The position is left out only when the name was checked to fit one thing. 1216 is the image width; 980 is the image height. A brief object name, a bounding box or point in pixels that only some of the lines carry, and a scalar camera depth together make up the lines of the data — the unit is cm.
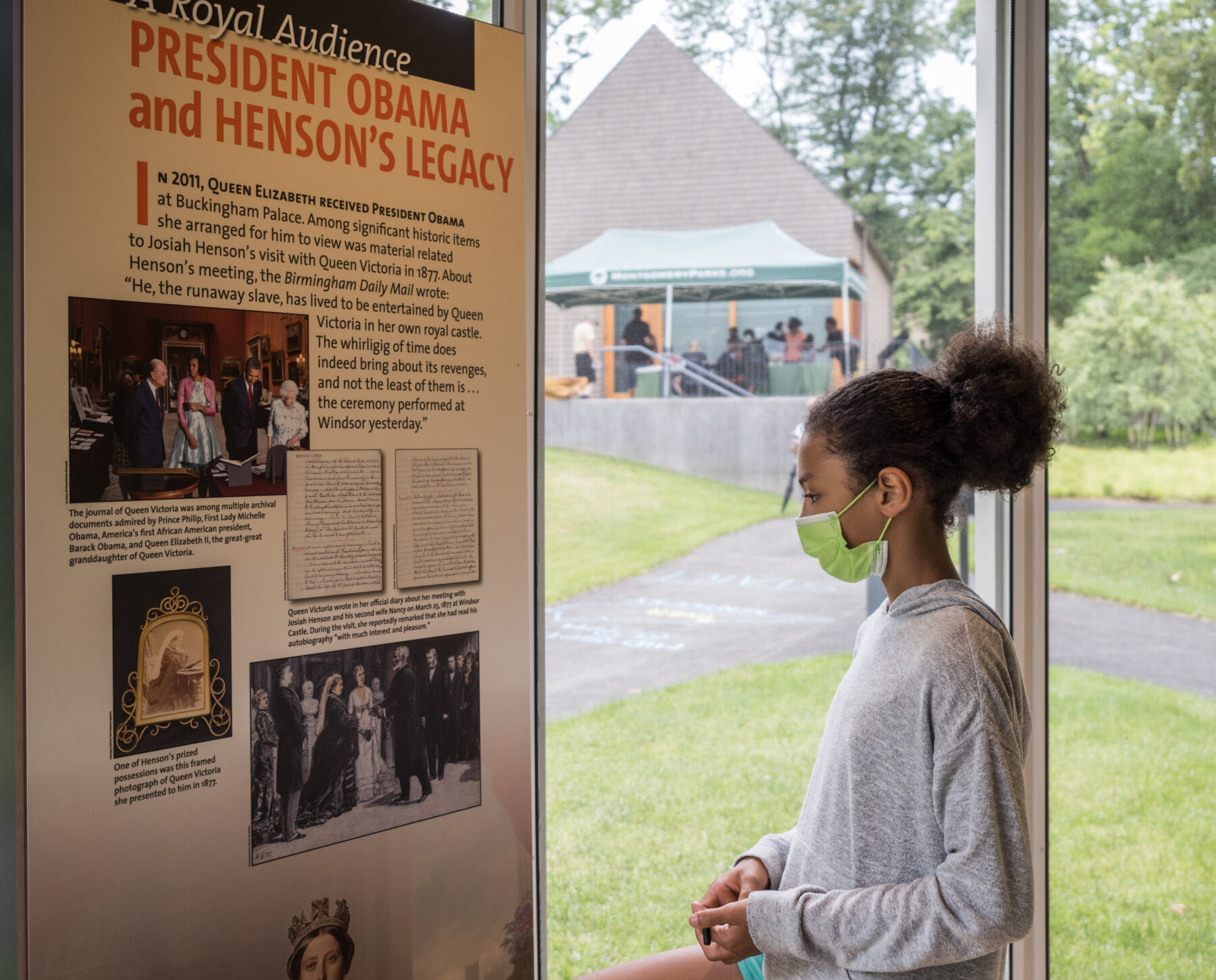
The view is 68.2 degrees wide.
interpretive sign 121
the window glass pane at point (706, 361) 256
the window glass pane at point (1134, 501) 229
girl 100
